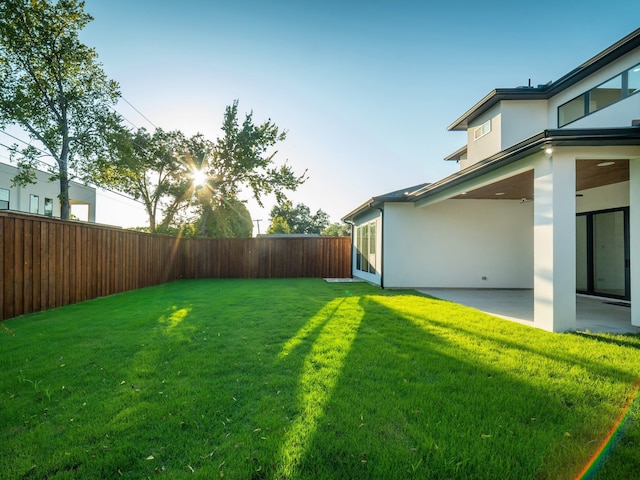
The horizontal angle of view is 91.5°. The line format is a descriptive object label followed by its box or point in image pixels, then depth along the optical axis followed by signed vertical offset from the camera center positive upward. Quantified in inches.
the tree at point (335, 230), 2074.8 +108.0
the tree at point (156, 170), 676.7 +170.8
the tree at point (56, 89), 397.1 +218.7
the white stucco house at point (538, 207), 173.2 +38.9
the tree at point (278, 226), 1608.0 +101.0
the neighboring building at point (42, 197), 583.5 +103.3
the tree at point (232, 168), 682.8 +174.9
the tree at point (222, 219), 728.3 +63.4
